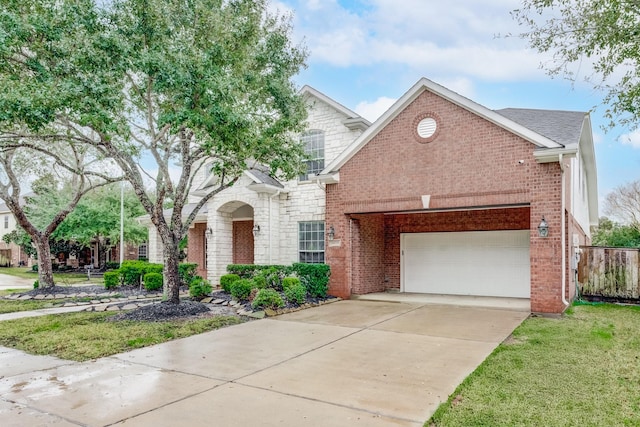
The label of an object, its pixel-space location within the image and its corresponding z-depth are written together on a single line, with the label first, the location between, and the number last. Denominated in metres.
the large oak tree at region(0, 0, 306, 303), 8.77
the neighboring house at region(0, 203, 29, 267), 39.19
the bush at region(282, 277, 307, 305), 11.91
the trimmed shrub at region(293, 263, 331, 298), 13.23
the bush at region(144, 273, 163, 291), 15.38
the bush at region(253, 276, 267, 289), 12.49
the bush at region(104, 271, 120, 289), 16.41
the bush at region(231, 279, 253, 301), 12.20
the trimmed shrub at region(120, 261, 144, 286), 17.11
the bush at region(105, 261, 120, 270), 28.80
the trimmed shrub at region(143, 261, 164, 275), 16.72
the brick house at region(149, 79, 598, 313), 10.62
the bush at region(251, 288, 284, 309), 11.09
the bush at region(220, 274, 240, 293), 13.57
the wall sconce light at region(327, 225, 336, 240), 13.88
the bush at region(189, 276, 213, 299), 13.13
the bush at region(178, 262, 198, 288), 16.20
